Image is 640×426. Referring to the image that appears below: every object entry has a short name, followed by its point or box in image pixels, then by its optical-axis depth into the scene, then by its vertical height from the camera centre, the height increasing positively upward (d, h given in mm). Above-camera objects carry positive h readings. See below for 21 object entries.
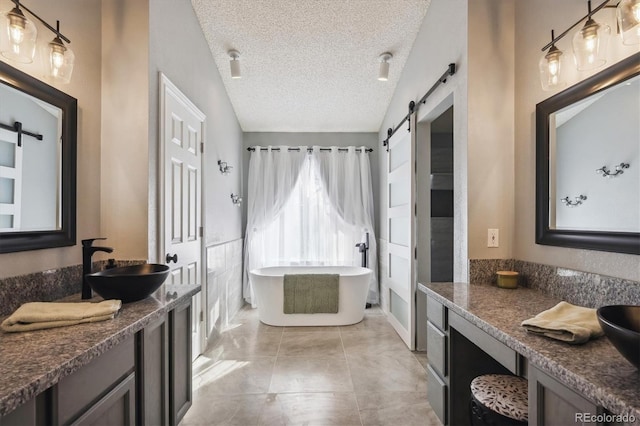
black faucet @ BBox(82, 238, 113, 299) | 1618 -222
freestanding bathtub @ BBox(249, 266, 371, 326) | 3734 -1012
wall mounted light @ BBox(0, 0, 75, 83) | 1265 +721
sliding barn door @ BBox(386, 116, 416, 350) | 2986 -191
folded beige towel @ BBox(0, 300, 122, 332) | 1125 -366
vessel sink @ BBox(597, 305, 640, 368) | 734 -290
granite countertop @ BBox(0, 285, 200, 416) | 777 -405
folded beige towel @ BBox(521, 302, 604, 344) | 1037 -375
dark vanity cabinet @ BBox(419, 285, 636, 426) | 1026 -668
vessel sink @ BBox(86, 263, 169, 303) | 1437 -311
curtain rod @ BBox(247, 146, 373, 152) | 4820 +1011
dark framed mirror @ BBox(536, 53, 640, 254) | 1300 +247
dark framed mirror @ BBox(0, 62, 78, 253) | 1373 +253
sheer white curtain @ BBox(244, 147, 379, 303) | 4738 +138
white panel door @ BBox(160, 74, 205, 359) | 2236 +204
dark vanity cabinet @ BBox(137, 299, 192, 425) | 1368 -745
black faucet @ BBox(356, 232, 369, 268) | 4555 -458
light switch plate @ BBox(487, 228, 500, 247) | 2053 -139
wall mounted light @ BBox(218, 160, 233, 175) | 3564 +560
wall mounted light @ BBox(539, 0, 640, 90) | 1134 +716
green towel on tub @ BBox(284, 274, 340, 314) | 3719 -901
